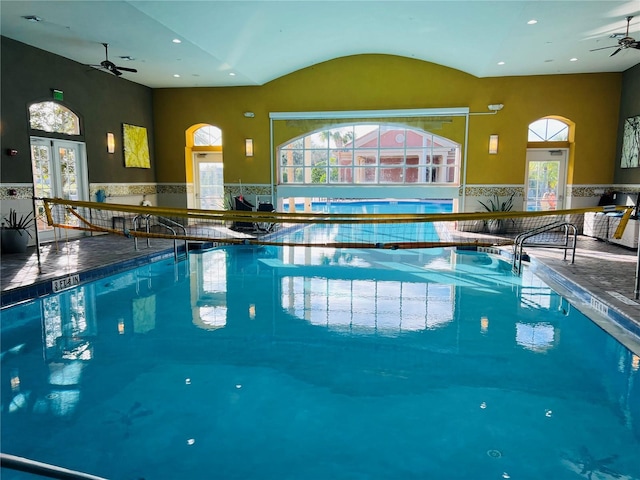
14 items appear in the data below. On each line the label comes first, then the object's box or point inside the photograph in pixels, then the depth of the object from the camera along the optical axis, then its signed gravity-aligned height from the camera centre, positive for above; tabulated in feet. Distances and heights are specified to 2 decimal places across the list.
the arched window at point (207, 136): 45.21 +4.70
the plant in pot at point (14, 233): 25.52 -3.03
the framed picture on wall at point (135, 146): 38.73 +3.23
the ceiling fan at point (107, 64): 28.78 +7.65
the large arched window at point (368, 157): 41.47 +2.52
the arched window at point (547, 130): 39.52 +4.83
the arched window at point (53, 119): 29.09 +4.36
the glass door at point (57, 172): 29.58 +0.64
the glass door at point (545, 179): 39.45 +0.48
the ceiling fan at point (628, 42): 25.54 +8.29
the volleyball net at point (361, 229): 32.42 -4.12
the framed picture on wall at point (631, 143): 33.24 +3.19
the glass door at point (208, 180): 45.52 +0.24
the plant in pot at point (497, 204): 39.32 -1.79
